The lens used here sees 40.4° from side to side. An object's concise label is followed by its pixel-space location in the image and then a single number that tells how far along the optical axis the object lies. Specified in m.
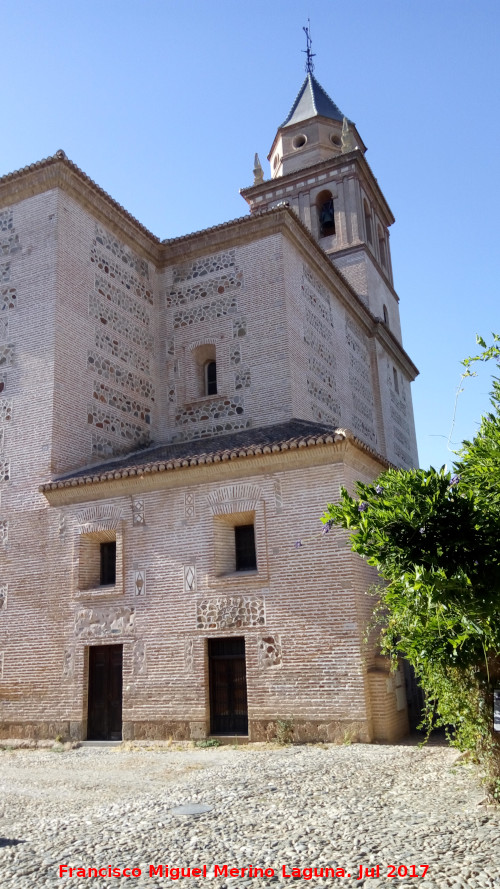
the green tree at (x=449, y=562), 4.75
